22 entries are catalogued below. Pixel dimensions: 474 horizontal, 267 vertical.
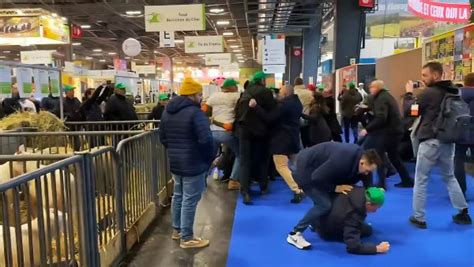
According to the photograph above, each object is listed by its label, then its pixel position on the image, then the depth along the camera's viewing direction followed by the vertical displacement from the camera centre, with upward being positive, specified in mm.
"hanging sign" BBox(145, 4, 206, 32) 11039 +1570
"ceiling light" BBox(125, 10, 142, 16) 17266 +2690
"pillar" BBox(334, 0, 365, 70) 14797 +1811
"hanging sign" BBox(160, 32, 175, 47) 12352 +1155
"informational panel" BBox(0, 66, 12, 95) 6246 +71
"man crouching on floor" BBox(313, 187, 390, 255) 4434 -1324
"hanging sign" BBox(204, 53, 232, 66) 23953 +1244
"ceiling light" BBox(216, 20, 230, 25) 20791 +2748
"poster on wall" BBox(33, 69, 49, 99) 7046 +44
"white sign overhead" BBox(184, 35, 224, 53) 17045 +1447
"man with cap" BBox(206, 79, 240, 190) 6562 -407
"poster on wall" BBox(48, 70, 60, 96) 7512 +61
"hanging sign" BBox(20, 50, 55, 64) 16578 +1007
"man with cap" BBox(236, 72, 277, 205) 6234 -550
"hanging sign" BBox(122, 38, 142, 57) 14836 +1175
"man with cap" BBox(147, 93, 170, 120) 8992 -542
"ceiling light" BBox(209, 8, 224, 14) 17784 +2811
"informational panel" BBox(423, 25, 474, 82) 7574 +530
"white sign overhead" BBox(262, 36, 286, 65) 17656 +1161
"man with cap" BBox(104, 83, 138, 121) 7633 -375
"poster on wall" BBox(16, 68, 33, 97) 6590 +58
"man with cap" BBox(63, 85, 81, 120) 8922 -341
